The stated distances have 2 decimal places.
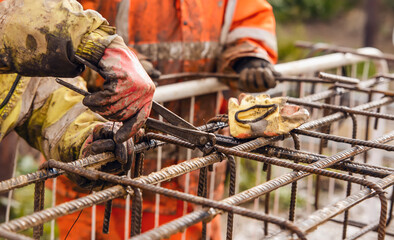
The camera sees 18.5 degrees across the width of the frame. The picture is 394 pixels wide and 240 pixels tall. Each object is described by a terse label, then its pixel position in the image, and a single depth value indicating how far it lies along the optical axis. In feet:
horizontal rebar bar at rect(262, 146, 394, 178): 6.74
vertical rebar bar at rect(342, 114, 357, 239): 7.44
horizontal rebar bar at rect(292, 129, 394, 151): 6.83
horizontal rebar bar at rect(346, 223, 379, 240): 7.09
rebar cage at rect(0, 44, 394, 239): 6.08
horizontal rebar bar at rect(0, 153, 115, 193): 6.25
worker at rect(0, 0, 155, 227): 6.62
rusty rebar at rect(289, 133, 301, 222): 6.87
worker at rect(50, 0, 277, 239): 8.49
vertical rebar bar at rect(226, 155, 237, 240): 6.68
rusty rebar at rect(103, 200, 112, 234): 6.61
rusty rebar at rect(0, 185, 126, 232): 5.84
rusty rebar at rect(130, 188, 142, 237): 6.27
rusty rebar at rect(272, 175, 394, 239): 6.15
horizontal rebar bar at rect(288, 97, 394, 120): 7.26
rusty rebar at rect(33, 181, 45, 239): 6.48
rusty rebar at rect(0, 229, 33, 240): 5.34
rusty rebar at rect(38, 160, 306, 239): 6.05
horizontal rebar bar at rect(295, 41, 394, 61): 9.66
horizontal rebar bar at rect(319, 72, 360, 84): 8.07
